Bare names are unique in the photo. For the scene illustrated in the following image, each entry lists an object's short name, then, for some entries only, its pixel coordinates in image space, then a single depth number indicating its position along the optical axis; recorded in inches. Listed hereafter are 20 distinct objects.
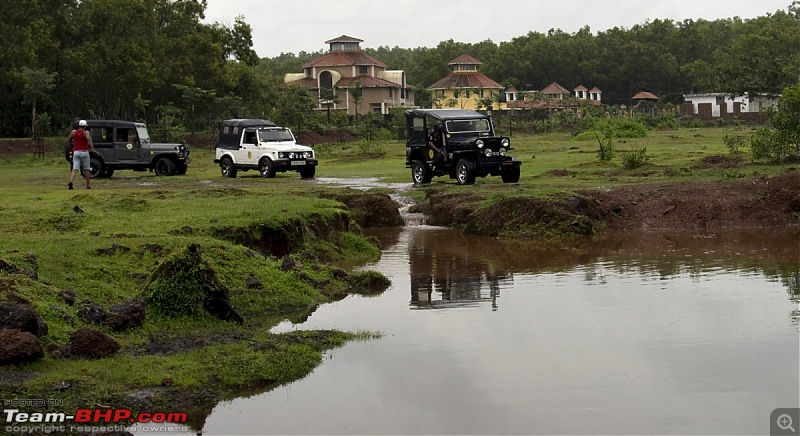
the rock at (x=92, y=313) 442.6
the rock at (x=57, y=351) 395.5
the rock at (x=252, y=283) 554.9
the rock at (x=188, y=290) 474.6
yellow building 3757.4
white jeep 1325.0
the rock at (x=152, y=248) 577.6
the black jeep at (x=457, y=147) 1103.6
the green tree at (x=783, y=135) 1202.0
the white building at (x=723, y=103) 3489.2
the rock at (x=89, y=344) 400.8
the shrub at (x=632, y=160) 1218.0
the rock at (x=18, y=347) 376.2
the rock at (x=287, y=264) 609.8
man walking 994.7
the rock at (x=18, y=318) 388.2
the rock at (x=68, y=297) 458.0
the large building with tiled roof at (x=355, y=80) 3590.1
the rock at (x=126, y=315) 441.1
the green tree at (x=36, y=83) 1846.7
